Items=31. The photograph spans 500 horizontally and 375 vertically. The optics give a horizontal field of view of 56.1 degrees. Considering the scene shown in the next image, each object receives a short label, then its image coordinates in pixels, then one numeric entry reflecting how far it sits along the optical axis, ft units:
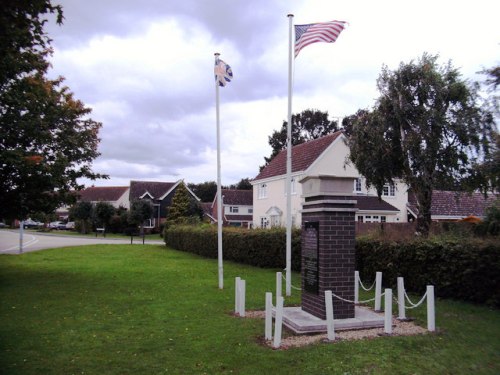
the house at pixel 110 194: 269.11
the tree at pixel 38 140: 50.98
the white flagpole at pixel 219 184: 48.19
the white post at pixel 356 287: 39.32
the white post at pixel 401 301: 33.19
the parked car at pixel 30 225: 255.27
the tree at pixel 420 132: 64.23
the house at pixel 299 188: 122.72
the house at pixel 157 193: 224.33
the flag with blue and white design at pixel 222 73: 47.75
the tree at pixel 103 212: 183.01
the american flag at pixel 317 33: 41.55
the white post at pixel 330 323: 26.96
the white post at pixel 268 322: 26.87
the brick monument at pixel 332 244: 30.94
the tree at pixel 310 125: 223.51
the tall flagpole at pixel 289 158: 44.58
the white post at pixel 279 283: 36.59
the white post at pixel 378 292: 36.33
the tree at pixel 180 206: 157.07
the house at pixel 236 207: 233.76
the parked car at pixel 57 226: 237.25
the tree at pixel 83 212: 196.24
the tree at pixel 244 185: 318.24
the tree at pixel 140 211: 163.63
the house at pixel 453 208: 139.85
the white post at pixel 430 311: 29.35
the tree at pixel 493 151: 37.93
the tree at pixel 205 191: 335.06
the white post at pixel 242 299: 34.33
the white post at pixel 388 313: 28.58
